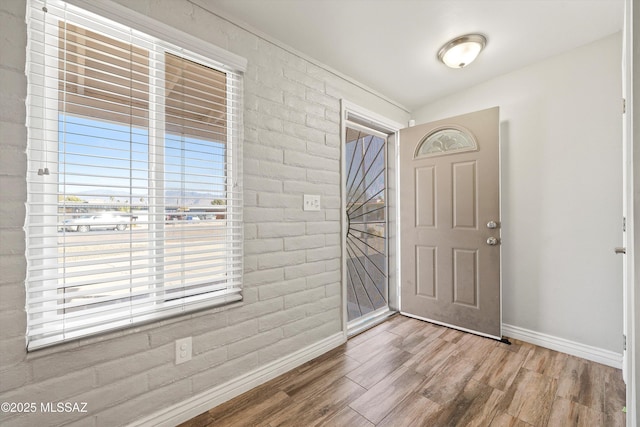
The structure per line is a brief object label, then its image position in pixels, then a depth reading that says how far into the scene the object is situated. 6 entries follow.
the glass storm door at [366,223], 2.71
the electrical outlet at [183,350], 1.40
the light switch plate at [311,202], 2.00
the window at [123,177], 1.12
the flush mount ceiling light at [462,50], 1.95
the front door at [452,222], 2.33
